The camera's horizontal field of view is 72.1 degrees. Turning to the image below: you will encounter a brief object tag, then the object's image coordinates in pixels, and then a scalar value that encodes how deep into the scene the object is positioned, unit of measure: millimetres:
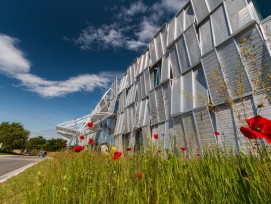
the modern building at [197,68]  6231
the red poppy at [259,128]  689
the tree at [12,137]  56219
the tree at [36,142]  71438
